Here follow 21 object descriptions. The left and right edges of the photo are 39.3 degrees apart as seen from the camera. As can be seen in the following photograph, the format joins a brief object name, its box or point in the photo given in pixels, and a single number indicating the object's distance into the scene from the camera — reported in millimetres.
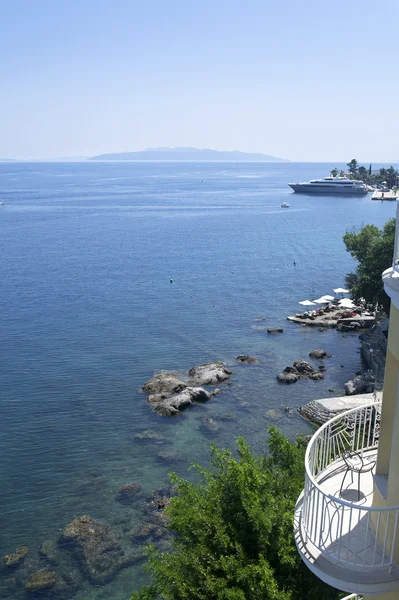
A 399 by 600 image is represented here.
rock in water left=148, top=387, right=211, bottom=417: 33906
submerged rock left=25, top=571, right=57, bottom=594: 20672
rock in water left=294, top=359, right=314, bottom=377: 39562
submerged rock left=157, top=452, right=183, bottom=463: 28734
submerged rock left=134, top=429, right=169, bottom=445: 30781
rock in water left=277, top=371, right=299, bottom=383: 38062
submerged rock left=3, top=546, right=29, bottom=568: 21844
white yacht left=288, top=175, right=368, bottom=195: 158750
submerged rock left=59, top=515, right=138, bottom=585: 21469
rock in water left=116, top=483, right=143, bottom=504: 25609
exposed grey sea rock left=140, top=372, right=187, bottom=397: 36406
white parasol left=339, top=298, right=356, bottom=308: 54375
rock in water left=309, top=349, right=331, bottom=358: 42562
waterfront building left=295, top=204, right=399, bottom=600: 7289
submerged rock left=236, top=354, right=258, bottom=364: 41812
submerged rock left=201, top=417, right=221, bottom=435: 31516
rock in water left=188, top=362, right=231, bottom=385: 37938
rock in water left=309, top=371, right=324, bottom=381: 38719
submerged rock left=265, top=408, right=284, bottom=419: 33031
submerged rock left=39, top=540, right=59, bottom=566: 21953
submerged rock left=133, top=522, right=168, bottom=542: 23141
